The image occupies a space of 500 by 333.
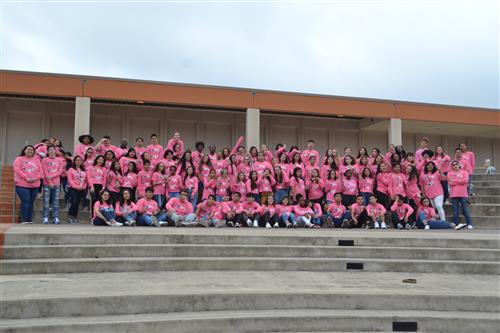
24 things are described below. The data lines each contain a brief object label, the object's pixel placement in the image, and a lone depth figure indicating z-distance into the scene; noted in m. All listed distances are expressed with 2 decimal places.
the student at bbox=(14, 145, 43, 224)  9.28
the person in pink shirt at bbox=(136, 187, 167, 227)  9.49
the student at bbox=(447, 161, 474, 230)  10.44
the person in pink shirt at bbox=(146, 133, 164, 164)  11.66
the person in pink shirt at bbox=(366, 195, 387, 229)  10.25
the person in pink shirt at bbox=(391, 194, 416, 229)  10.38
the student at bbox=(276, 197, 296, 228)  10.18
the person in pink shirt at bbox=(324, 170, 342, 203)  11.03
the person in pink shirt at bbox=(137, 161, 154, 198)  10.44
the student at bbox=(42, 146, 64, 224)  9.46
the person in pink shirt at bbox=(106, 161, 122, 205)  10.14
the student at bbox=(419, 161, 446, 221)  10.80
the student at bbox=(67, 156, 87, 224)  9.92
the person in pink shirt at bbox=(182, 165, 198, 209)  10.66
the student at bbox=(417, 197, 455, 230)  10.27
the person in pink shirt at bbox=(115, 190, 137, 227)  9.55
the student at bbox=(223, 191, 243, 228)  9.98
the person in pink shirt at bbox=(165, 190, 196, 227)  9.59
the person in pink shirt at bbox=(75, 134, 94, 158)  10.95
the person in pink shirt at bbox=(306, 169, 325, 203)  11.09
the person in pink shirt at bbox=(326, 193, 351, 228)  10.34
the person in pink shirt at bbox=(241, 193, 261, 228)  10.10
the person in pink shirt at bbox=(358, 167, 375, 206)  11.00
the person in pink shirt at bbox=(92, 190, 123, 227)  9.25
